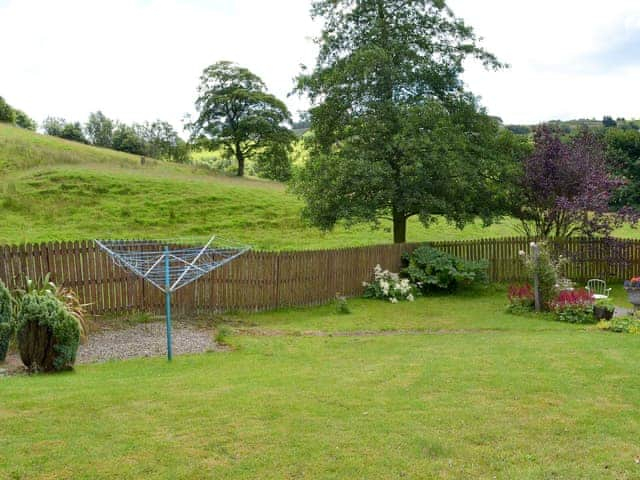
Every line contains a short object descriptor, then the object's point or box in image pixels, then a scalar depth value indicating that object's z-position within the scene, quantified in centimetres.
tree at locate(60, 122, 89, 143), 6944
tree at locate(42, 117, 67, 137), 7500
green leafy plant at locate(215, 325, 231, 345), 1180
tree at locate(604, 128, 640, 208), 4066
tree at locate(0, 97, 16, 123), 5578
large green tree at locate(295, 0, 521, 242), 1872
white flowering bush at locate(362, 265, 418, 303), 1745
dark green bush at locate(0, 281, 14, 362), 963
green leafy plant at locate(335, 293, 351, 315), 1564
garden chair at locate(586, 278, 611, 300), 1828
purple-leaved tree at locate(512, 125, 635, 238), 1855
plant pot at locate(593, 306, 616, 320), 1370
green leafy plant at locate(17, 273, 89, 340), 1108
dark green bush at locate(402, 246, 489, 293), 1847
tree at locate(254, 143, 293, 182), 4906
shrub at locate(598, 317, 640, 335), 1241
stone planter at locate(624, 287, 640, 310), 1462
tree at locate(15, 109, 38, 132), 7431
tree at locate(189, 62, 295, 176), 4891
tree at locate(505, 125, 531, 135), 7182
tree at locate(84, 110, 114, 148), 7088
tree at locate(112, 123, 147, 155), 6569
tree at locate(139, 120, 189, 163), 6512
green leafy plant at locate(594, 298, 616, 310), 1388
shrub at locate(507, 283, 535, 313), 1554
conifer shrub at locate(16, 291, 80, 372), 880
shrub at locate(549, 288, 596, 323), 1405
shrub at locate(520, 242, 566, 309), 1513
